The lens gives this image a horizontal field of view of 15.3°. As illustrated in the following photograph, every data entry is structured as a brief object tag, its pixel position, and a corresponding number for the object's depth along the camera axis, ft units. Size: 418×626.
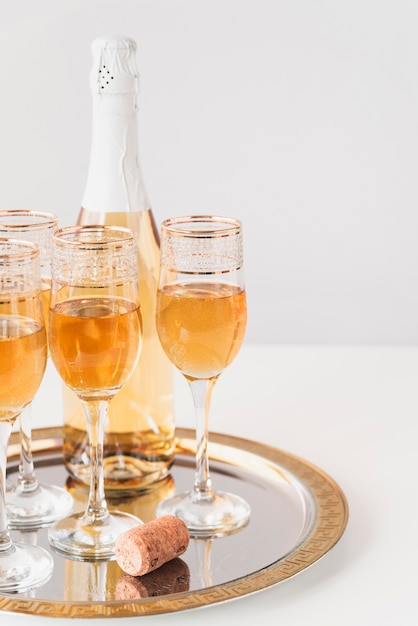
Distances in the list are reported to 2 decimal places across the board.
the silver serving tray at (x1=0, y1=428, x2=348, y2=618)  2.86
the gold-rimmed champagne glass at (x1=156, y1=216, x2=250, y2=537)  3.11
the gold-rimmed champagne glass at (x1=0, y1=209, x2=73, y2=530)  3.23
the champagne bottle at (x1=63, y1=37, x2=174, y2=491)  3.35
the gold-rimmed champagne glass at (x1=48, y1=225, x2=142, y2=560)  2.95
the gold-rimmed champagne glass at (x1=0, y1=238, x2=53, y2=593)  2.85
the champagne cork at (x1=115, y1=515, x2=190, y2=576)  2.96
